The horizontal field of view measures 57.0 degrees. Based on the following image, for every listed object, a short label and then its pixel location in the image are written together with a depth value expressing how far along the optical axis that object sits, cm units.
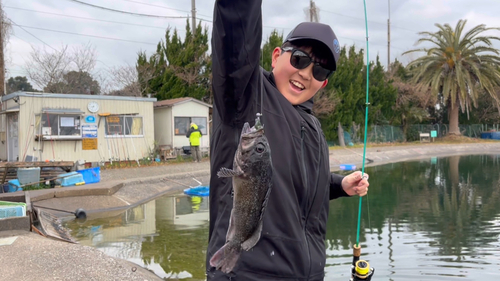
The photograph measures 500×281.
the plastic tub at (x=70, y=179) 1476
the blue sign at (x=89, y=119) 1994
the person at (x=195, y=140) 2105
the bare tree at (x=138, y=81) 2798
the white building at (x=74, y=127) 1858
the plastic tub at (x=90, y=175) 1556
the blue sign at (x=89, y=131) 1983
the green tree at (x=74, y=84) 3306
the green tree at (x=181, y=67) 2734
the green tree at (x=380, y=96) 3725
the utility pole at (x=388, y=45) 4485
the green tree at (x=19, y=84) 4742
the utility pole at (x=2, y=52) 2230
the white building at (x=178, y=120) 2317
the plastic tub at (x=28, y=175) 1408
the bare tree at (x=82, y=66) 3544
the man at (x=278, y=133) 188
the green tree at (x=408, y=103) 4041
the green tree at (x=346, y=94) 3356
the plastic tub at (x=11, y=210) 851
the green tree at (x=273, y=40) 3014
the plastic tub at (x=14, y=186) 1351
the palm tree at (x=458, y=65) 3966
